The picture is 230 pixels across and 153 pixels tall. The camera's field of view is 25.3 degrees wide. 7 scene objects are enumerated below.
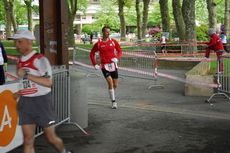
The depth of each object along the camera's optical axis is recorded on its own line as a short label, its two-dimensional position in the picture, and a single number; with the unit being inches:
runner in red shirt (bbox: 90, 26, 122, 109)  452.4
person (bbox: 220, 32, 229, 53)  1021.7
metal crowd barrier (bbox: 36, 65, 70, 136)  322.7
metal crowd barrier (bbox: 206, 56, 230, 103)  481.9
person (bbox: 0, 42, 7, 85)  471.0
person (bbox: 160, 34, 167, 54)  1014.3
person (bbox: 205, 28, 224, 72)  547.0
